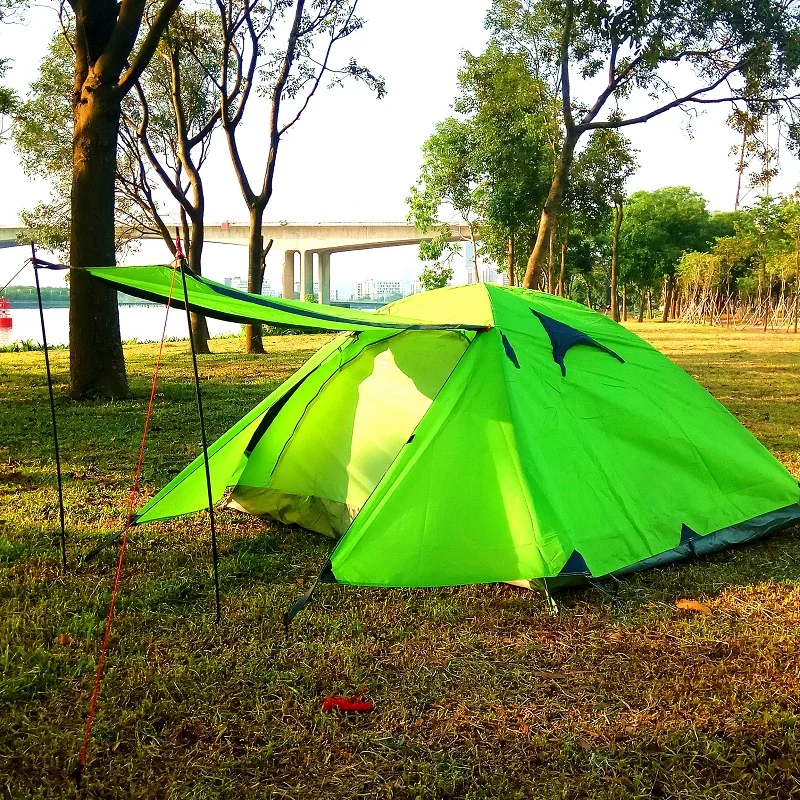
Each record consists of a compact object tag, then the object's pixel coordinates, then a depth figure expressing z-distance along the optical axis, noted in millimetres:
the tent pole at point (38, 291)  3392
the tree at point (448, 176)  28609
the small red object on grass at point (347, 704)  2840
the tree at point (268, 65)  15398
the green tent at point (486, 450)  3676
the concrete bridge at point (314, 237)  39625
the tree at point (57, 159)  17875
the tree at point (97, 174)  8758
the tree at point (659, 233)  47156
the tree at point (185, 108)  16141
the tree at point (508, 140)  19312
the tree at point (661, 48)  13555
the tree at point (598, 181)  24656
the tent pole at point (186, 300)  3207
